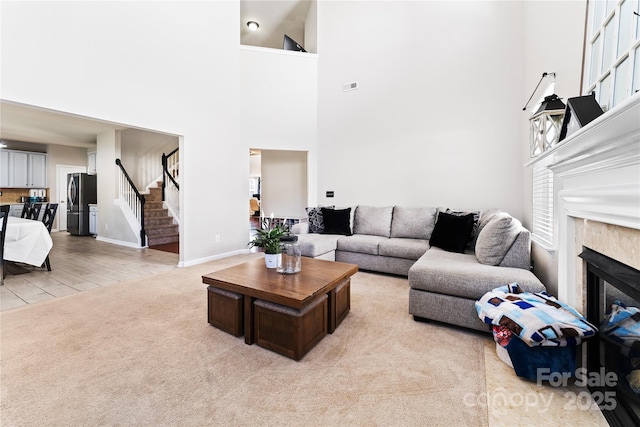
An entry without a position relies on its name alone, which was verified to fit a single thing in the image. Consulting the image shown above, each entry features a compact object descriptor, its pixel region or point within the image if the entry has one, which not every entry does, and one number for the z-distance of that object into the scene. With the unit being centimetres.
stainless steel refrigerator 712
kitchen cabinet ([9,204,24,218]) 659
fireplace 111
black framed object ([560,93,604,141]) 141
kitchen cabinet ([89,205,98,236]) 711
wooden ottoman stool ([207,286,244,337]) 214
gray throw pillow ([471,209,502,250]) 343
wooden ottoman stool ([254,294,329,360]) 186
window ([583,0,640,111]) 136
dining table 364
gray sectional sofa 228
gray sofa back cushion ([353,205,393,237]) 442
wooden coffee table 187
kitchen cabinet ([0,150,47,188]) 714
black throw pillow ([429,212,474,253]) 335
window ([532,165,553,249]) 271
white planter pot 245
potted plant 240
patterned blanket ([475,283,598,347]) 148
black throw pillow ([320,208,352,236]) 456
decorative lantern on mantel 199
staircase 628
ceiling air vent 514
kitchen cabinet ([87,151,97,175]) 790
